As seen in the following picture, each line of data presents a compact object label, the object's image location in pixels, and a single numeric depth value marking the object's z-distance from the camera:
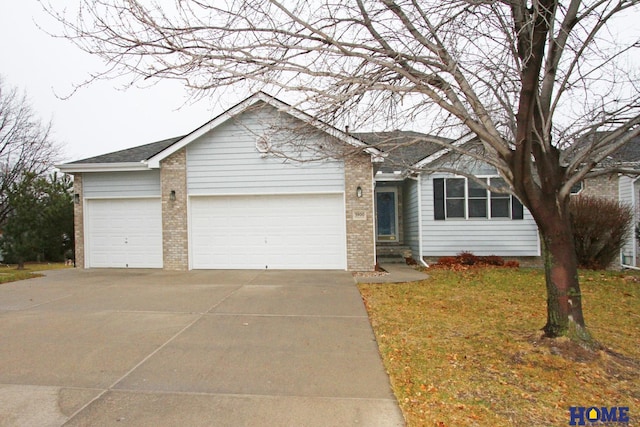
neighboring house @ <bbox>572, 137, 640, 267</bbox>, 13.54
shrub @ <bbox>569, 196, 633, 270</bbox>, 11.46
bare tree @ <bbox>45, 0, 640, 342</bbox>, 4.56
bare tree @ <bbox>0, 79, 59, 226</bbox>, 23.42
